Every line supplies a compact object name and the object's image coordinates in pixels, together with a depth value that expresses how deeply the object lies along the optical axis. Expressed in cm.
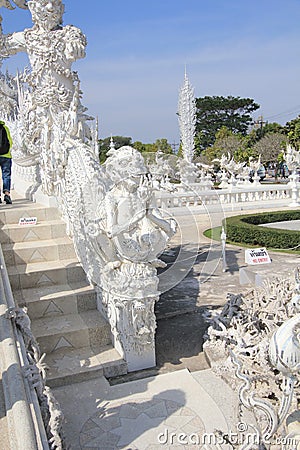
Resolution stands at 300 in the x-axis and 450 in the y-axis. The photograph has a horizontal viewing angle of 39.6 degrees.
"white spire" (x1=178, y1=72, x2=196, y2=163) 3500
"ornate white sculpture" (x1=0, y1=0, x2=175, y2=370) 384
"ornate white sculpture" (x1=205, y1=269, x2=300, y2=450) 244
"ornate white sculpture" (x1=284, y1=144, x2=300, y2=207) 1834
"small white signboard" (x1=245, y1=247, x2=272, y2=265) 657
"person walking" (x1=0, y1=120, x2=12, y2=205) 693
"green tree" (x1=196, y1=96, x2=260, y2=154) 5309
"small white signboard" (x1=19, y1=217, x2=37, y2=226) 566
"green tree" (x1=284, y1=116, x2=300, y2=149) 3225
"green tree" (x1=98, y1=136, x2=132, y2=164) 4822
